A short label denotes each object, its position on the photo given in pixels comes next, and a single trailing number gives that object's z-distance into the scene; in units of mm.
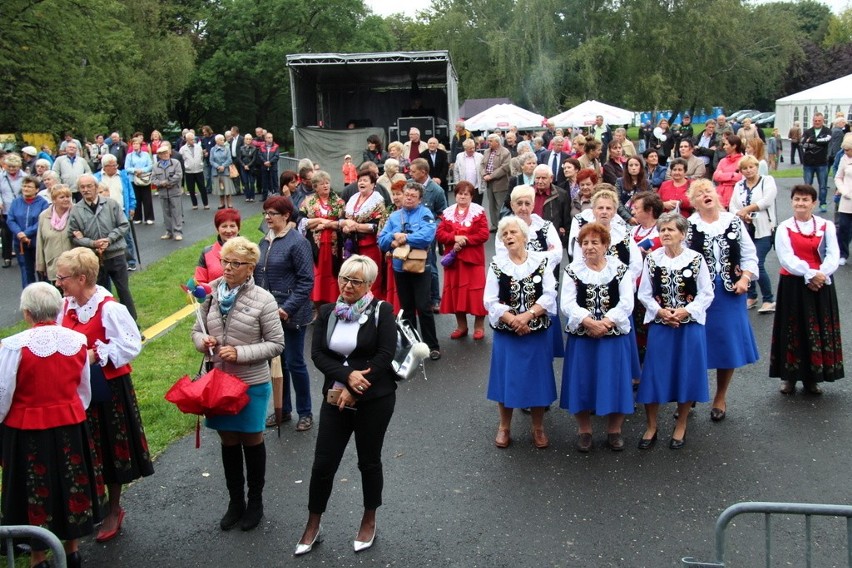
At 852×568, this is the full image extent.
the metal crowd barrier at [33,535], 3529
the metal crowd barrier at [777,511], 3607
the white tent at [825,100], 31141
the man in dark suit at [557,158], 14173
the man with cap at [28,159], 17283
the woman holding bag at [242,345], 5328
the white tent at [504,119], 31328
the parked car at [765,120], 60031
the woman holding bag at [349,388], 5059
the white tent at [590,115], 30719
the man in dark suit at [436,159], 16172
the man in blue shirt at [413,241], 8836
